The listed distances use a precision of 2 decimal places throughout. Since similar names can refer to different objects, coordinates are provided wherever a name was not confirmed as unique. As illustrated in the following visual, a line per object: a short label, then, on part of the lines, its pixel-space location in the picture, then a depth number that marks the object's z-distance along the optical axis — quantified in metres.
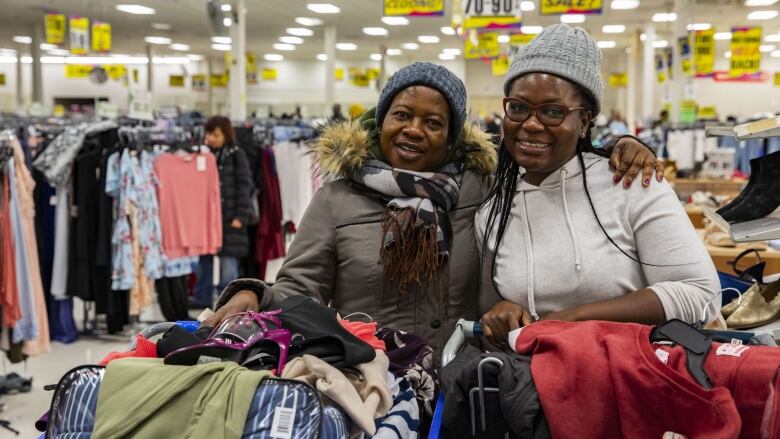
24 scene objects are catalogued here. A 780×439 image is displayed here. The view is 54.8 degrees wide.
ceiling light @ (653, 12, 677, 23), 16.23
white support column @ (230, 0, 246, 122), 11.59
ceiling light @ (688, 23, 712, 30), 17.25
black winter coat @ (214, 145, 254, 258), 6.38
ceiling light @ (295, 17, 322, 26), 17.13
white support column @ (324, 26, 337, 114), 17.50
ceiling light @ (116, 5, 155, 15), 15.73
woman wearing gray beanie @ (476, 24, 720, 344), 1.65
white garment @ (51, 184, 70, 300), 5.30
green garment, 1.22
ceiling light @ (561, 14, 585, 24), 16.02
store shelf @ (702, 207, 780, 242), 1.81
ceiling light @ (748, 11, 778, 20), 15.54
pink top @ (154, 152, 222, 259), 5.78
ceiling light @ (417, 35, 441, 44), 20.06
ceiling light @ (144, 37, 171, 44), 20.82
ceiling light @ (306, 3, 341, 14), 15.17
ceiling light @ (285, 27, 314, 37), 18.86
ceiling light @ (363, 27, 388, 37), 18.66
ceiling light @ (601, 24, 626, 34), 18.34
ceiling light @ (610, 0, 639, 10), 14.51
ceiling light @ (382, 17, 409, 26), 16.87
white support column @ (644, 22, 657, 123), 17.20
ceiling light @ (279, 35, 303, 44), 20.63
